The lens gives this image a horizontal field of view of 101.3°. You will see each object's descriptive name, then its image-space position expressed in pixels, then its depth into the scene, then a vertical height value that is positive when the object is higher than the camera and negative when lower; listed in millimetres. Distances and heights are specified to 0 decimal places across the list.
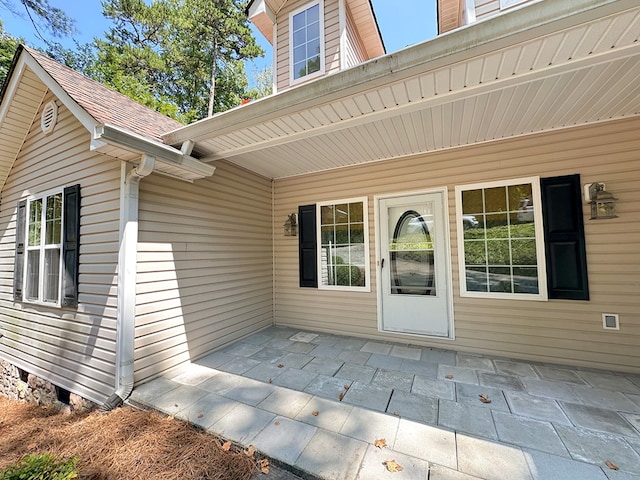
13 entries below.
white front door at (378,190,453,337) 3471 -177
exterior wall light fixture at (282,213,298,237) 4469 +503
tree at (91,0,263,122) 9734 +8244
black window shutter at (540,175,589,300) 2828 +122
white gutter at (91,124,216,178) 2275 +1059
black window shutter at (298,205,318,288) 4273 +141
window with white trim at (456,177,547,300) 3035 +131
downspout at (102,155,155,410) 2544 -196
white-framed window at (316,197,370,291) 3963 +143
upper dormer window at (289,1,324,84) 4445 +3693
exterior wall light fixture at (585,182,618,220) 2672 +485
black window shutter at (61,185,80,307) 3036 +143
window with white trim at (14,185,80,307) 3084 +148
